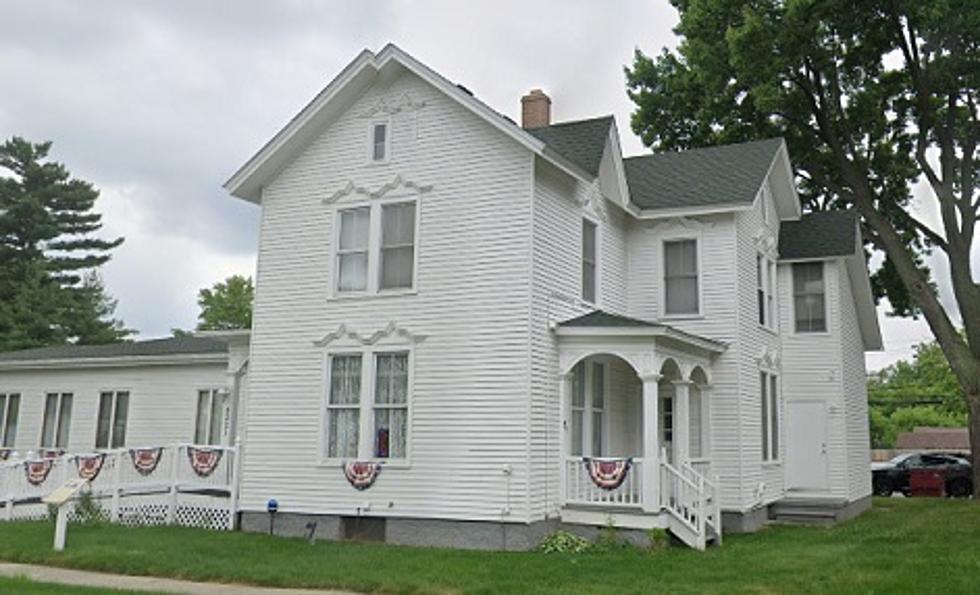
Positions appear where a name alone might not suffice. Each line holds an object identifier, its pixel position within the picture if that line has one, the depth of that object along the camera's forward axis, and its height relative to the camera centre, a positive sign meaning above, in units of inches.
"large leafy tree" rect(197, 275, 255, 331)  2191.2 +307.0
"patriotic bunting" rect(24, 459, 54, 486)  666.8 -37.1
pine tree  1732.3 +357.8
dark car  1103.6 -36.3
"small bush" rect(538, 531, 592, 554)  522.9 -65.8
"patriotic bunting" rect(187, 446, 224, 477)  640.4 -25.3
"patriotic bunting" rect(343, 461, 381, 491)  565.0 -28.2
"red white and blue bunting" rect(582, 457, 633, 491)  540.1 -22.2
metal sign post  498.9 -47.1
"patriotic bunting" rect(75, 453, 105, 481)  645.3 -31.6
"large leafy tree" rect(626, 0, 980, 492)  892.6 +384.9
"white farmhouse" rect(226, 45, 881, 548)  542.9 +69.2
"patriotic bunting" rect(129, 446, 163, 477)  652.7 -26.6
